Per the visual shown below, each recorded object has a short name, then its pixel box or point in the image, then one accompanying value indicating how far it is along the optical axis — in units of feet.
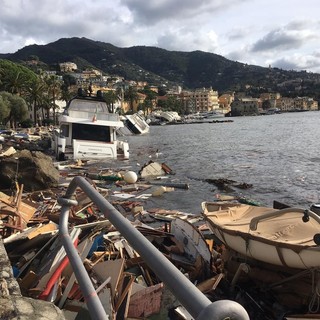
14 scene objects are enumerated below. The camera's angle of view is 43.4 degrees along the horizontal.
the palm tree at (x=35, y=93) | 273.75
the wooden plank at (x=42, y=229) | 23.67
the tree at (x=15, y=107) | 205.07
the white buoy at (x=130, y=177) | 64.28
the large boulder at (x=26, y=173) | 52.65
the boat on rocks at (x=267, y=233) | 19.42
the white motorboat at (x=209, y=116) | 598.34
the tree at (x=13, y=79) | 245.65
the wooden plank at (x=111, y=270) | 16.94
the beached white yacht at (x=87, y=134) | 86.79
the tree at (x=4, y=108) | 189.47
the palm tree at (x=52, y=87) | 304.09
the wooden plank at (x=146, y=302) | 17.07
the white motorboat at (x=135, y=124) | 237.04
